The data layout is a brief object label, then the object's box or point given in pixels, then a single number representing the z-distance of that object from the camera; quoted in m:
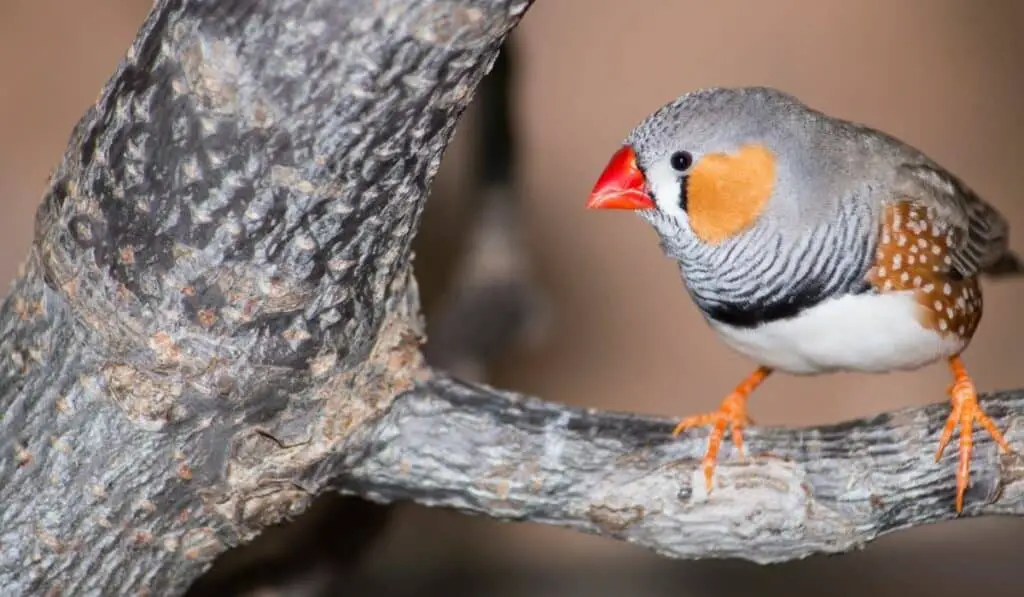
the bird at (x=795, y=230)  1.69
